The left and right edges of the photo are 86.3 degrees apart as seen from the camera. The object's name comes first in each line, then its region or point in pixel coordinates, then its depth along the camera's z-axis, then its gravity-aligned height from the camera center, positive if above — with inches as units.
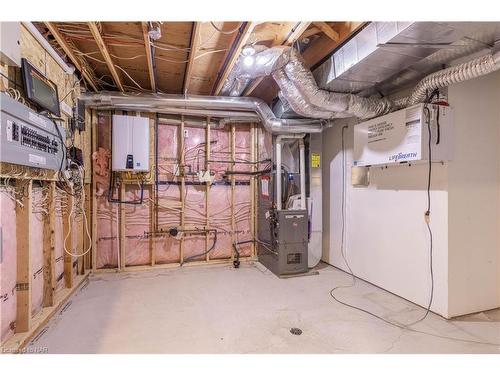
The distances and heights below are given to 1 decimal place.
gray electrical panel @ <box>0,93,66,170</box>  63.2 +13.3
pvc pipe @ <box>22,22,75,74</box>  78.9 +46.6
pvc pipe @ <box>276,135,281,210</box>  140.0 +6.8
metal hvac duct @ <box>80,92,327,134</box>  127.1 +39.9
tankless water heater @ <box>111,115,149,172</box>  132.4 +20.6
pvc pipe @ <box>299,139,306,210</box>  144.7 +6.0
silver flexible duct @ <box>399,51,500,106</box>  75.2 +34.2
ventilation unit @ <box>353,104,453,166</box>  91.2 +18.1
